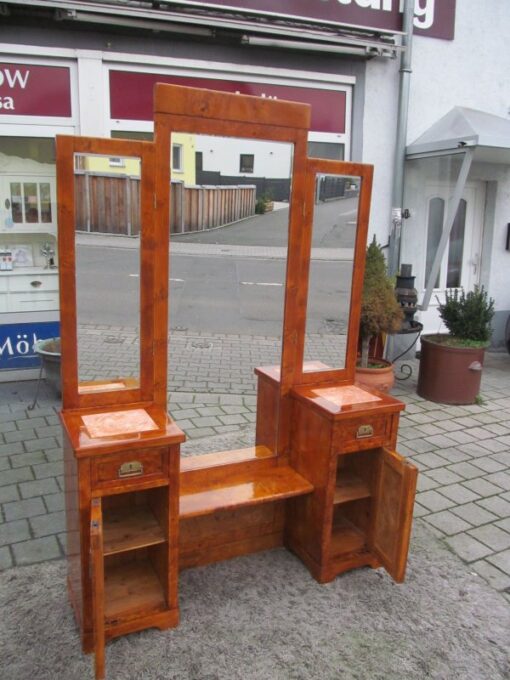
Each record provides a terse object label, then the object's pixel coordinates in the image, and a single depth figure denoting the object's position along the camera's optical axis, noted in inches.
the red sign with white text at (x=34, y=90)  222.8
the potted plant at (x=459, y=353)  239.6
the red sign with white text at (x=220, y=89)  235.3
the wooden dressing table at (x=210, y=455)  103.6
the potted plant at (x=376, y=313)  213.5
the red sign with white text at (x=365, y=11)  235.0
